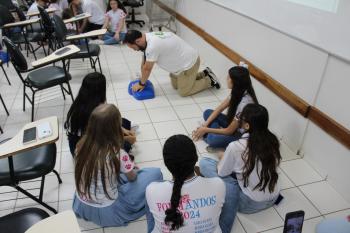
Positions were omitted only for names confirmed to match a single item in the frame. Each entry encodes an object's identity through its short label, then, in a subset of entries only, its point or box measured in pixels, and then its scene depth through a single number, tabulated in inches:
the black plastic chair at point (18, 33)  167.8
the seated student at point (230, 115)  85.7
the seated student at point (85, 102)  77.9
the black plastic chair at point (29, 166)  66.0
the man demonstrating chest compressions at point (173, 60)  119.6
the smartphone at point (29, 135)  62.6
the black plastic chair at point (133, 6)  234.7
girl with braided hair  46.7
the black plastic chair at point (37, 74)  108.7
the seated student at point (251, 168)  63.2
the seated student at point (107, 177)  58.3
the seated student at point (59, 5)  193.5
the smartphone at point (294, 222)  50.0
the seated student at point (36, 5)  189.6
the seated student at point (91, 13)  195.3
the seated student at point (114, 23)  199.3
